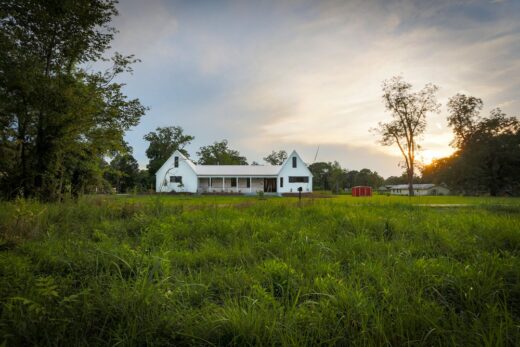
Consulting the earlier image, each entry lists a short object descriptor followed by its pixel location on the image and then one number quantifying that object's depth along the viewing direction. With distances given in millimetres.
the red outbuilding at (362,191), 34375
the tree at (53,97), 7098
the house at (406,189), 74500
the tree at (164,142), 55584
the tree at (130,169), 44969
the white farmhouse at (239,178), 37062
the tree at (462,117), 39312
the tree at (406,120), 35531
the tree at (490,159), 35625
